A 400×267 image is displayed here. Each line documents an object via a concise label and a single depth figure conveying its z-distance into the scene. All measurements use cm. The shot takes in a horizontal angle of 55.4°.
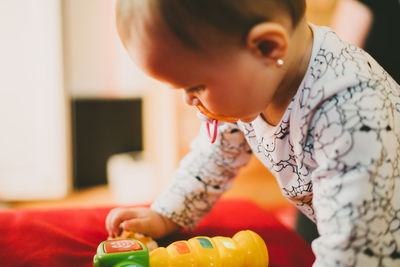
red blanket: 56
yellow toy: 47
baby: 40
